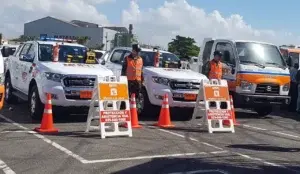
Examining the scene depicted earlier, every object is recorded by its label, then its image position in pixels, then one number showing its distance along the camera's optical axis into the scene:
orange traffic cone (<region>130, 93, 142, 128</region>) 10.35
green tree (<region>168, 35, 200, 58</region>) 62.53
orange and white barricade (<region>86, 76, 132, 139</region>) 9.08
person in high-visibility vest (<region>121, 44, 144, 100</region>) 11.07
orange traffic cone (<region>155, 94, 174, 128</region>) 10.81
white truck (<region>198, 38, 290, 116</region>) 13.15
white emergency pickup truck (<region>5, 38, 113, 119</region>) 10.13
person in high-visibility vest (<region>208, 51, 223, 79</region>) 12.43
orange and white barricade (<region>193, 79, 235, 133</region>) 10.42
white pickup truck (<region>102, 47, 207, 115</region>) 11.59
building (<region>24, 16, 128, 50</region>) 81.62
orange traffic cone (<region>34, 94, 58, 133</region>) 9.18
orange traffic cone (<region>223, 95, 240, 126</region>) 10.93
